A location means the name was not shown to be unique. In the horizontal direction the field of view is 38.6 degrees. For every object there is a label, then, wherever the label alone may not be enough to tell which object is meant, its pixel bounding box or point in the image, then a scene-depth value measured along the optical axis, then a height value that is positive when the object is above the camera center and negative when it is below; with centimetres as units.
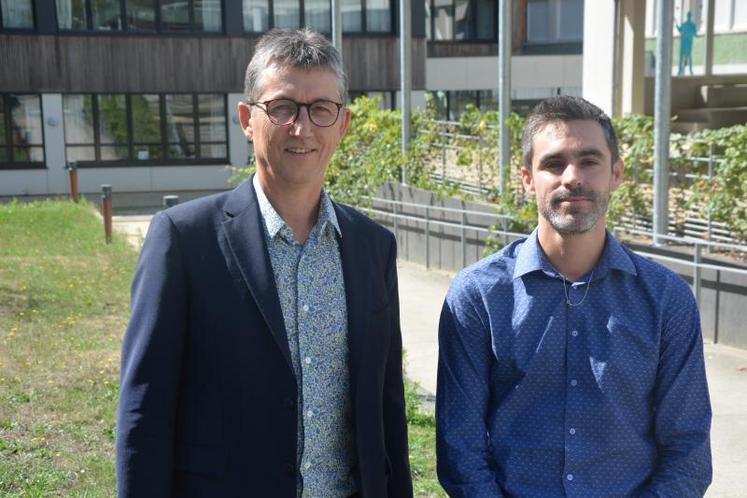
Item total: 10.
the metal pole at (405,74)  1536 -1
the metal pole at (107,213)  1627 -203
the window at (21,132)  2800 -135
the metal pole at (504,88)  1266 -20
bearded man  288 -78
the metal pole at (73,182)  2270 -219
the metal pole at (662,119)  980 -46
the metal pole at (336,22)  1711 +84
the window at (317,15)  2972 +168
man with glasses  273 -66
